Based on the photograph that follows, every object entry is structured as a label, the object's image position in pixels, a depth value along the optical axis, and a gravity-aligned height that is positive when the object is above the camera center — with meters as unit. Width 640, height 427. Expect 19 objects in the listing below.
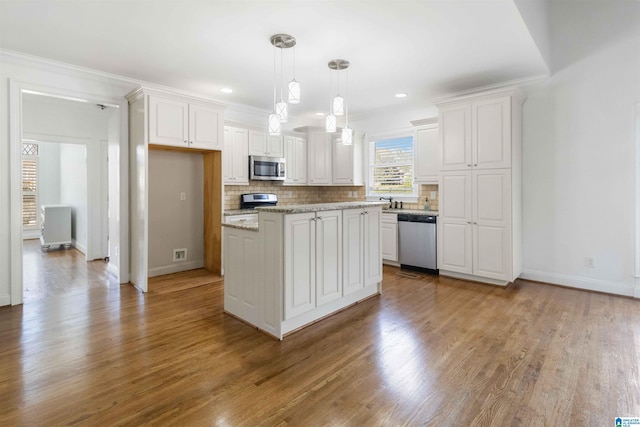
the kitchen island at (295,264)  2.75 -0.54
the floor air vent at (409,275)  4.73 -1.02
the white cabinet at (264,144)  5.44 +1.03
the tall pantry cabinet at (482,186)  4.09 +0.23
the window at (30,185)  8.25 +0.52
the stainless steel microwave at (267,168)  5.39 +0.62
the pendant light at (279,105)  3.05 +0.92
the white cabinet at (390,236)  5.26 -0.51
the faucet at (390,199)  5.79 +0.10
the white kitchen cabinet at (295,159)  5.97 +0.84
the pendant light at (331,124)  3.16 +0.78
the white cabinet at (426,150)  5.02 +0.83
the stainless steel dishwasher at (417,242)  4.86 -0.56
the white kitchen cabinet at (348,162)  6.07 +0.79
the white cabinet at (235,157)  5.09 +0.76
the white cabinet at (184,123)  4.03 +1.08
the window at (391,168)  5.71 +0.67
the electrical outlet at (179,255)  5.05 -0.75
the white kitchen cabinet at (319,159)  6.25 +0.88
